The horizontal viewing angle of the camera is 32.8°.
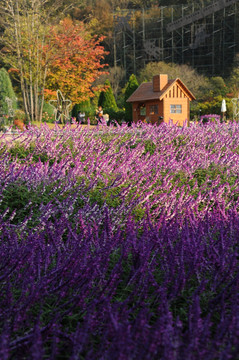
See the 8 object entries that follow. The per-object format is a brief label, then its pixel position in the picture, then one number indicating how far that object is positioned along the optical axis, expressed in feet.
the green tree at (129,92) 89.92
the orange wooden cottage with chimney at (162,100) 70.74
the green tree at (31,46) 67.67
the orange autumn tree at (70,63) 73.00
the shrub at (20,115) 74.52
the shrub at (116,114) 94.72
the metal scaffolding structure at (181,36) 152.35
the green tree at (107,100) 102.17
